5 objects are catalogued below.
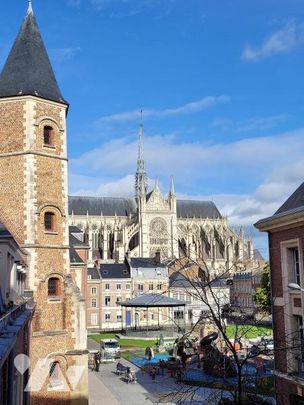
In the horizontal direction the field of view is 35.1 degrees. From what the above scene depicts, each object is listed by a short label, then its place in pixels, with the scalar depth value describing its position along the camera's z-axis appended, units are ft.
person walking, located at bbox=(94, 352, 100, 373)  111.80
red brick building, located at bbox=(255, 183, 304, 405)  50.11
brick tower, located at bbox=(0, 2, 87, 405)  64.54
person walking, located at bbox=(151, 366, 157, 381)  99.74
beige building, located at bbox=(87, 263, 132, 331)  210.79
